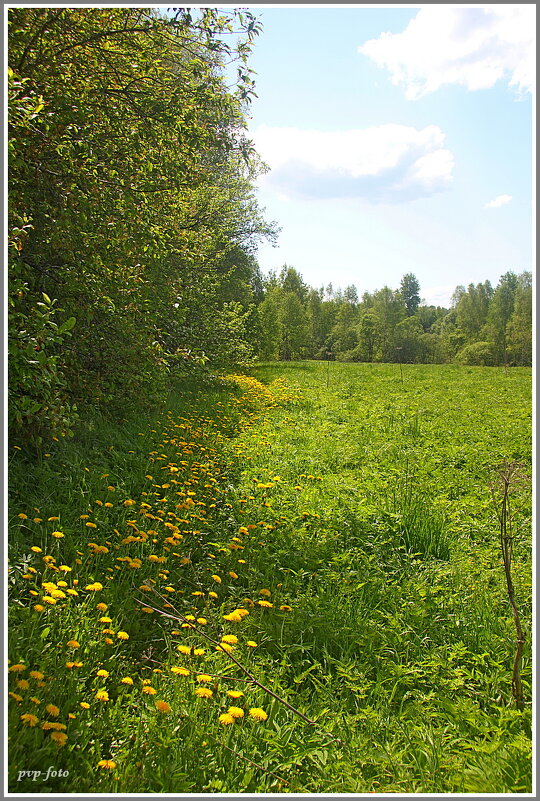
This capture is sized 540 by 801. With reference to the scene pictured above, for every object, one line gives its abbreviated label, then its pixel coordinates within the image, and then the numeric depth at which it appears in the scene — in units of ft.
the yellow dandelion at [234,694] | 5.98
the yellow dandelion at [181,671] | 6.30
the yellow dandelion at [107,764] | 5.12
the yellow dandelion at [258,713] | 5.75
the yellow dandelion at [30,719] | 5.20
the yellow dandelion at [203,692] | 5.97
